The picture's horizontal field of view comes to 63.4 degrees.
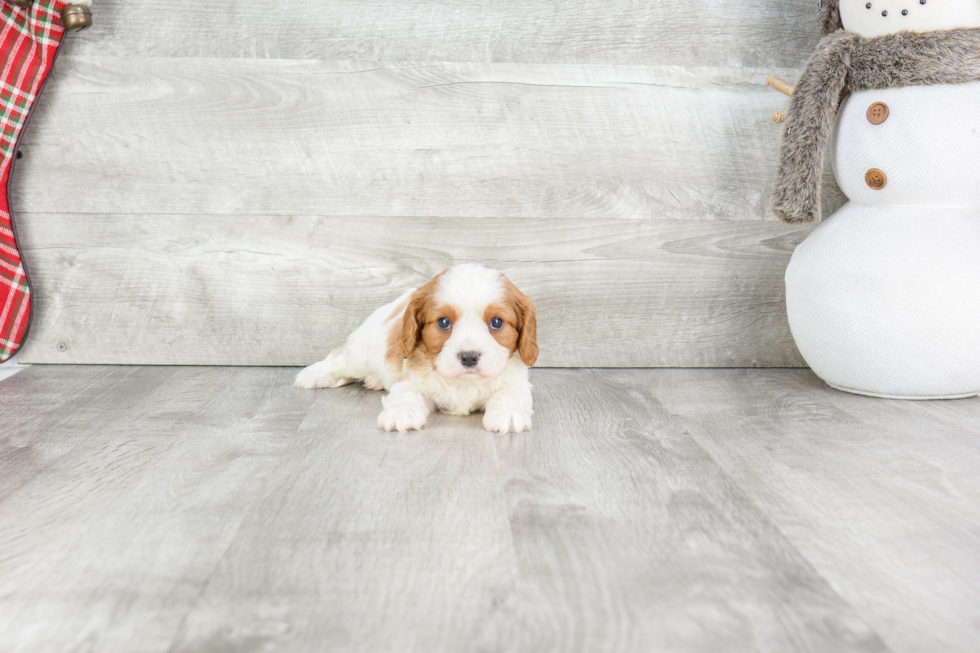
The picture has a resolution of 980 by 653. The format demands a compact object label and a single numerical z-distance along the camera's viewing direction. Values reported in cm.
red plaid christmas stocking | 185
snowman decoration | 159
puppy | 149
